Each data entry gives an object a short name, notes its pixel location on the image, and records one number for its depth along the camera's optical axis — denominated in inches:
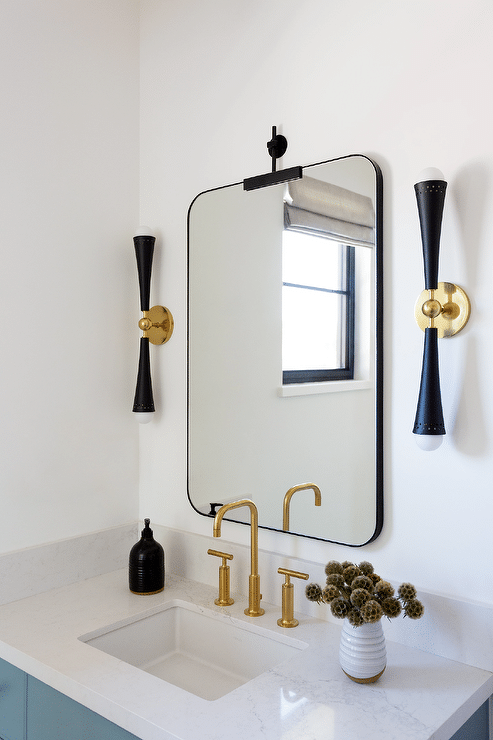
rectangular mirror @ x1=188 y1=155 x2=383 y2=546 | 52.6
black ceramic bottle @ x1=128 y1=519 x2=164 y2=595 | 61.6
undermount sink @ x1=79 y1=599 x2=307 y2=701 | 53.8
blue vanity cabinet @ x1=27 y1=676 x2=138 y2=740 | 43.8
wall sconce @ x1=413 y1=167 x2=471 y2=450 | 45.9
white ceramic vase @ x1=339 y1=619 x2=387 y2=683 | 43.6
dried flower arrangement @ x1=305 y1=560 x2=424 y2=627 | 43.2
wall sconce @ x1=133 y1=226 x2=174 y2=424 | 68.5
